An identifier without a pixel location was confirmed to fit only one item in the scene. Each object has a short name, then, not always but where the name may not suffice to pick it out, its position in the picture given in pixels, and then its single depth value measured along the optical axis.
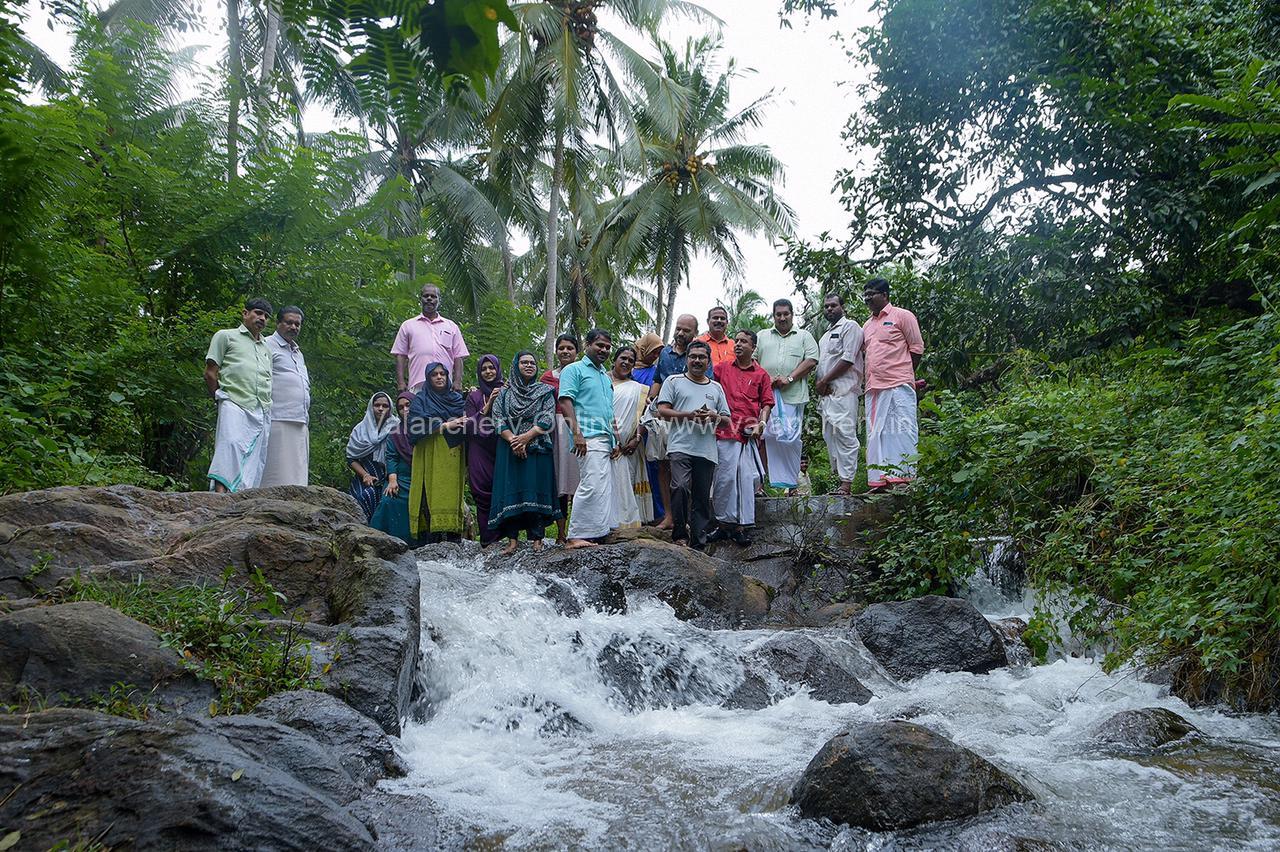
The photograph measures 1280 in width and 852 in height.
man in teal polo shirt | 8.36
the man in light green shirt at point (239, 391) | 8.05
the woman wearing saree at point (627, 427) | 9.25
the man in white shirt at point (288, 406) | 8.73
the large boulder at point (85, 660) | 3.91
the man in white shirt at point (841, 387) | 9.40
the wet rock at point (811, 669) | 6.54
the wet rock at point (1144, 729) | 5.02
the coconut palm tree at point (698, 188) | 23.97
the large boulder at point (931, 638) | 7.21
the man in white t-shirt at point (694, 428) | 8.56
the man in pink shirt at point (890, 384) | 9.09
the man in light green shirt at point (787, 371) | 9.77
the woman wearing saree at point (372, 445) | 10.13
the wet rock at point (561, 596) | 7.34
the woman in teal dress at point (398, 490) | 9.88
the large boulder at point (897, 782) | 3.90
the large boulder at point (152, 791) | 2.90
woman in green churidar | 9.24
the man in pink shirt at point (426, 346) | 9.73
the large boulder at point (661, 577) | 7.80
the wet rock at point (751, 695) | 6.41
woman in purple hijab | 9.16
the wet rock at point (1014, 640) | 7.53
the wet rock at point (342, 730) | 4.09
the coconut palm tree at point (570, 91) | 17.98
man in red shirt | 9.29
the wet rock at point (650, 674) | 6.41
